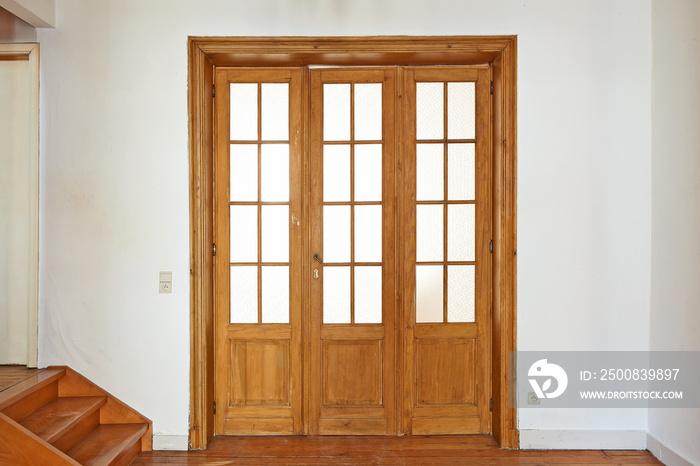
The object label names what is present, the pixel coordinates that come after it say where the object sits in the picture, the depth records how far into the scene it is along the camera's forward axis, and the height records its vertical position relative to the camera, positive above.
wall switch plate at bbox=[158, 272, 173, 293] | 2.87 -0.34
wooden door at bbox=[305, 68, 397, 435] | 3.06 -0.09
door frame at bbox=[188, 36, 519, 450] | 2.86 +0.55
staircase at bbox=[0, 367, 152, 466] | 2.18 -1.10
